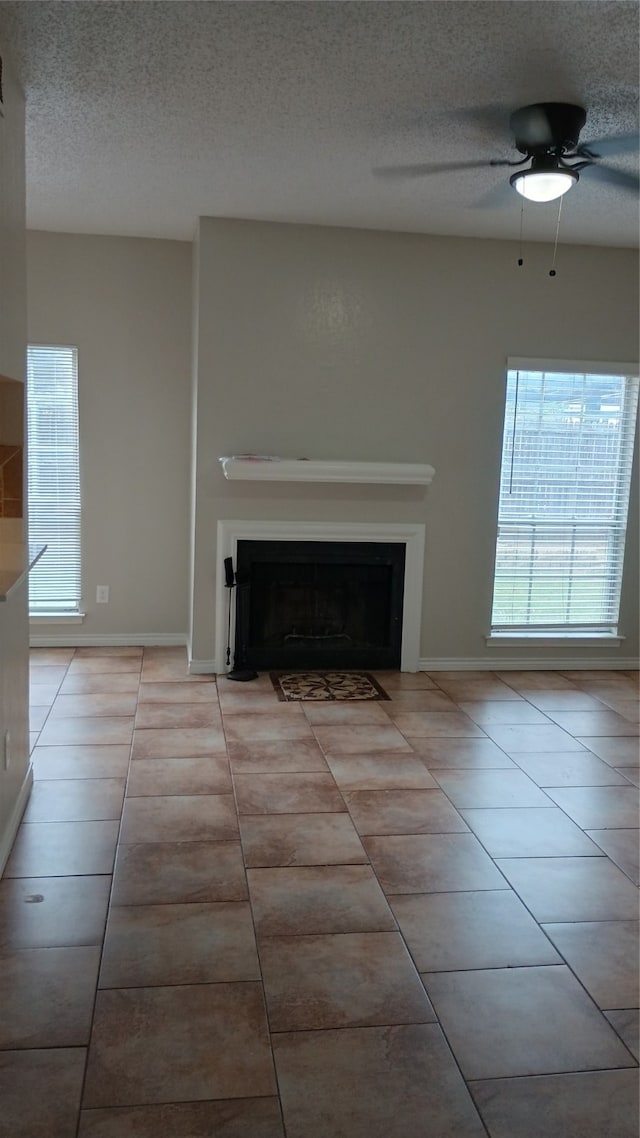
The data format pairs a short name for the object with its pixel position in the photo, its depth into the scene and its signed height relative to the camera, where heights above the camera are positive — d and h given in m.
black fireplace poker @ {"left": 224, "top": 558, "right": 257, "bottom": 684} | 4.91 -1.15
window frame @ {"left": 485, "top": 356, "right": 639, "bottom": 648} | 5.11 -0.92
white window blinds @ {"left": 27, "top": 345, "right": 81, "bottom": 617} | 5.30 -0.08
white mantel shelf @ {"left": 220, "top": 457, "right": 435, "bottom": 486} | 4.70 +0.02
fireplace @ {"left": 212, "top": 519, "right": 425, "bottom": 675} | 4.98 -0.68
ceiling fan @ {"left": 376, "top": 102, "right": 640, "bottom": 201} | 3.03 +1.24
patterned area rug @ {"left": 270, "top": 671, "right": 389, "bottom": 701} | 4.69 -1.18
